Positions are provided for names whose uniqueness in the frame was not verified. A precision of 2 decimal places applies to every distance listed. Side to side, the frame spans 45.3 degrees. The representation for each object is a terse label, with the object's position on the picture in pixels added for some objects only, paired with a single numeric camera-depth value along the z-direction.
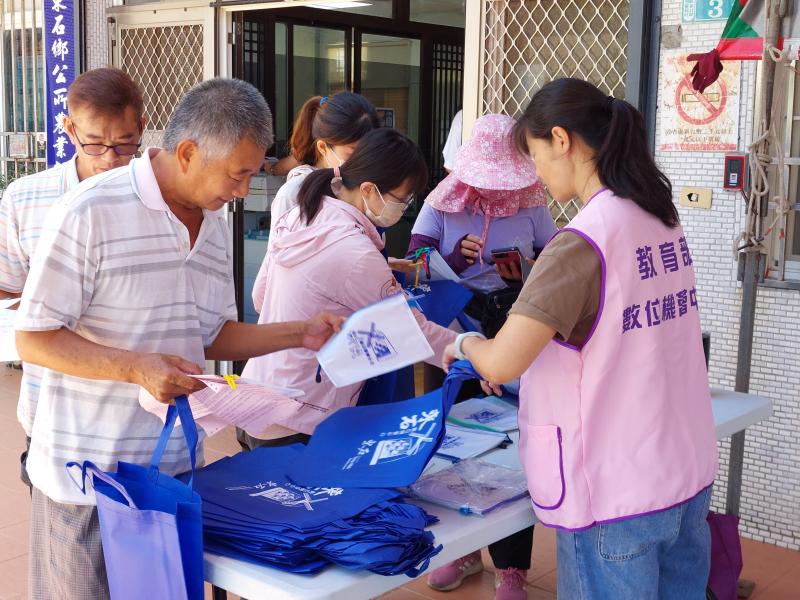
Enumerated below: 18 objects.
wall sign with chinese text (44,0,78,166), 5.98
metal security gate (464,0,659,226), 4.00
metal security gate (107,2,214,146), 5.63
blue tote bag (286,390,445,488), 1.92
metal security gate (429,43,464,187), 7.76
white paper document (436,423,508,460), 2.33
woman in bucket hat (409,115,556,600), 3.28
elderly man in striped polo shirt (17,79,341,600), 1.76
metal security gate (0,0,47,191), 6.55
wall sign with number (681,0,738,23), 3.79
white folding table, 1.62
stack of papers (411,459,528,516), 2.00
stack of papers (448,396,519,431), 2.57
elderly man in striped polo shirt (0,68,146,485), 2.49
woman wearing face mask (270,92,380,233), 3.52
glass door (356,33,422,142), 7.43
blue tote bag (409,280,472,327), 2.85
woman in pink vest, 1.82
